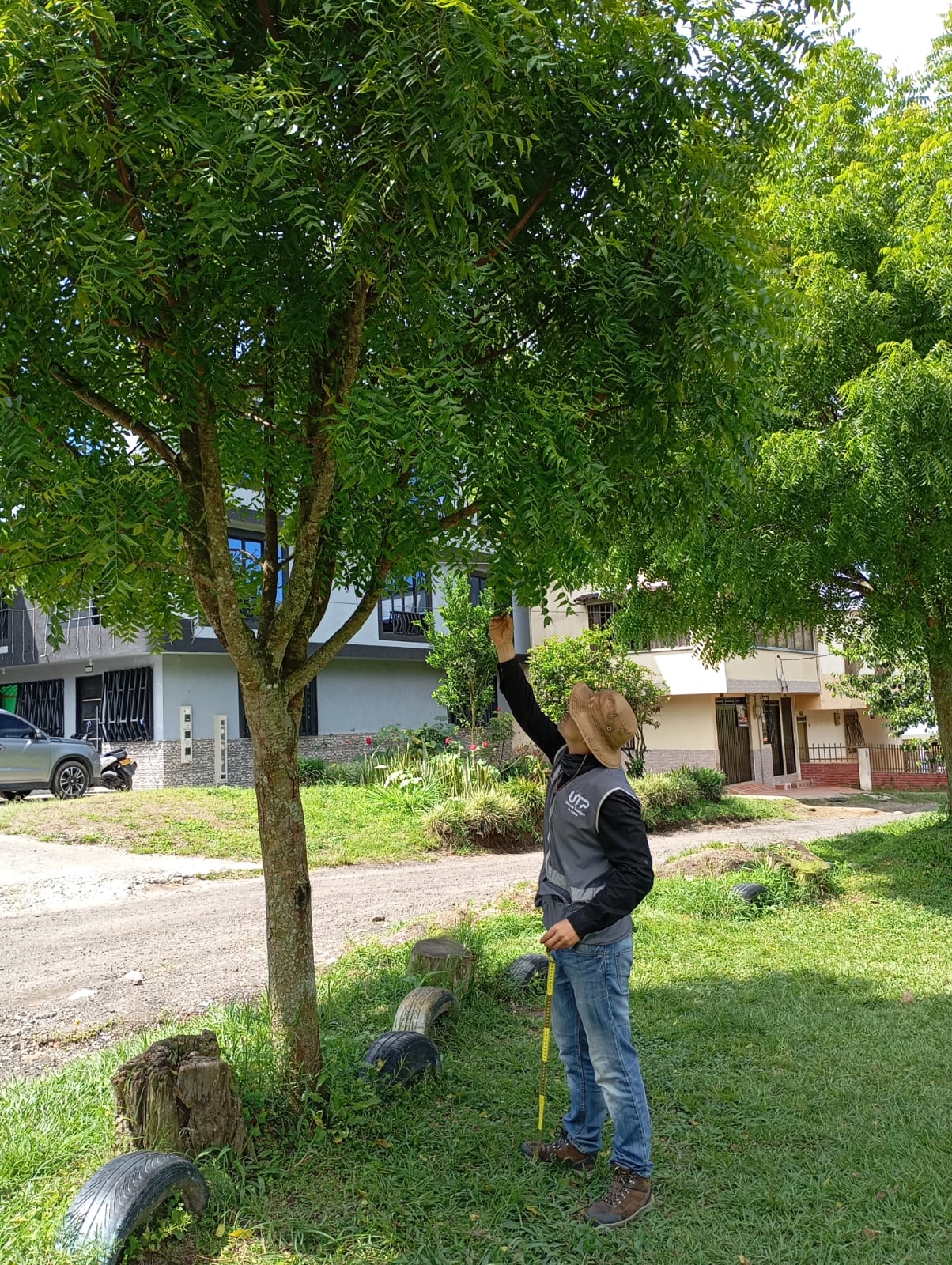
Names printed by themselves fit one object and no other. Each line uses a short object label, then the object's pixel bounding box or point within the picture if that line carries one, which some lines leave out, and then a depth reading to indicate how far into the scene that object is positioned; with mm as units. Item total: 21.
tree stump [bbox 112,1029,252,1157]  3389
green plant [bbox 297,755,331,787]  19344
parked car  16141
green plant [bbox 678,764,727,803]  19000
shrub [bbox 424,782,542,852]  14133
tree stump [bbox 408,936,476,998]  5570
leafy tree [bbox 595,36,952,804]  7949
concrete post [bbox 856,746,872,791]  24781
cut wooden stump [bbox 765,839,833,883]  9039
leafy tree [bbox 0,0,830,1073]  3057
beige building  22969
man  3373
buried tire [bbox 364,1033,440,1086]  4270
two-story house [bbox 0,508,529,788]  19453
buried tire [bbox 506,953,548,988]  5984
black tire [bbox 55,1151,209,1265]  2824
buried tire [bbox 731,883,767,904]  8461
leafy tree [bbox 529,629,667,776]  17219
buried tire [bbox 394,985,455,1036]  4797
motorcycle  18438
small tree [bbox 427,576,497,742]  17953
